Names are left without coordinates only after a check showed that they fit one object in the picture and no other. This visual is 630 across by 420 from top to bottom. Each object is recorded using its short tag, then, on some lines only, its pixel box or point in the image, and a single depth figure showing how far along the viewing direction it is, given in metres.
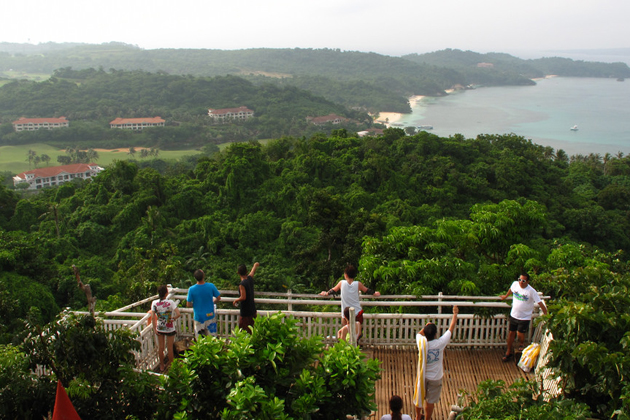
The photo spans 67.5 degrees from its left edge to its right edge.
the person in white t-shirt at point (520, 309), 6.25
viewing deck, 6.14
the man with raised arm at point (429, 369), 5.05
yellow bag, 6.15
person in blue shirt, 6.14
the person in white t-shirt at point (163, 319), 6.12
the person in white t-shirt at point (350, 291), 6.04
